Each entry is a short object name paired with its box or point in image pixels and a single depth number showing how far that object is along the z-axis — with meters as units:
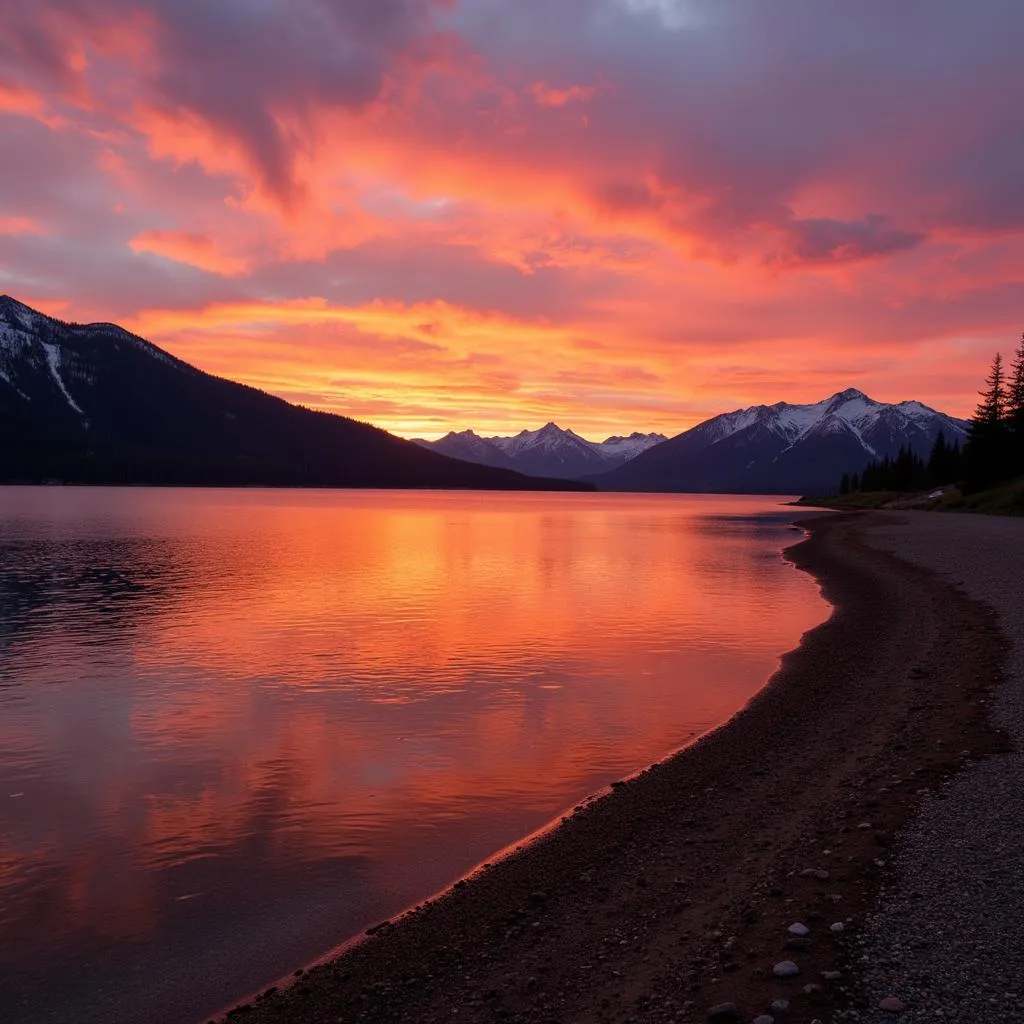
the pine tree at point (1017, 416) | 99.50
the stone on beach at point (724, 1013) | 7.08
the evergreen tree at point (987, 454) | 99.51
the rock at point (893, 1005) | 6.78
